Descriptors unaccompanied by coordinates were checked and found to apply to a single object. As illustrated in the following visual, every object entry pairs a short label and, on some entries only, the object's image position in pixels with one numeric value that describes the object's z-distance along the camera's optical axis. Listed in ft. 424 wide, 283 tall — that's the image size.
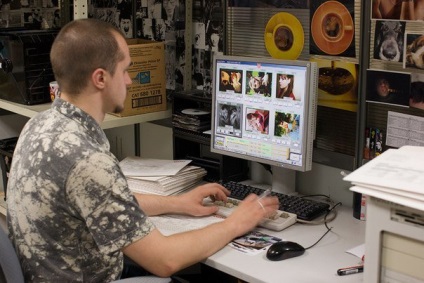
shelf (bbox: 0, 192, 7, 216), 8.94
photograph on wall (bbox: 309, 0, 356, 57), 6.52
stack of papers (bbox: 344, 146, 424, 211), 3.70
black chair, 4.68
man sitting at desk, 4.76
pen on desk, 5.02
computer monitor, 6.35
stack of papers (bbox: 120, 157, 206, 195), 6.95
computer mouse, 5.29
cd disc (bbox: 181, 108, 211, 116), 7.70
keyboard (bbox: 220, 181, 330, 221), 6.22
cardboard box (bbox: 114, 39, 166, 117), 7.84
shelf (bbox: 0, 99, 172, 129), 7.80
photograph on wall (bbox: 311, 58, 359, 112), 6.58
